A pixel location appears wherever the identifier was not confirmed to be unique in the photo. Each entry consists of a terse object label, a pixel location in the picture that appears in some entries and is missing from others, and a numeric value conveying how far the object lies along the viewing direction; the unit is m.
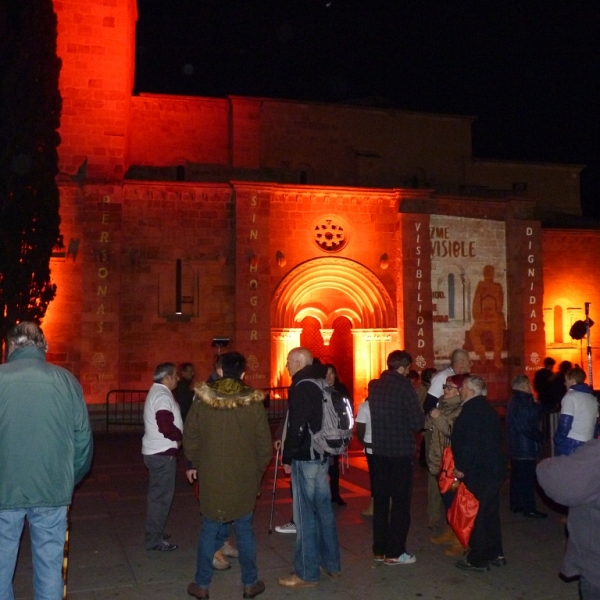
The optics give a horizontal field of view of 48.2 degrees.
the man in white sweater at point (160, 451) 6.52
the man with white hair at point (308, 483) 5.50
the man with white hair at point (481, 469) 5.86
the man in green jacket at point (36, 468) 3.93
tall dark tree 16.52
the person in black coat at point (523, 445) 8.14
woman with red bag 6.58
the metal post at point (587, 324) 18.62
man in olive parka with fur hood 5.08
